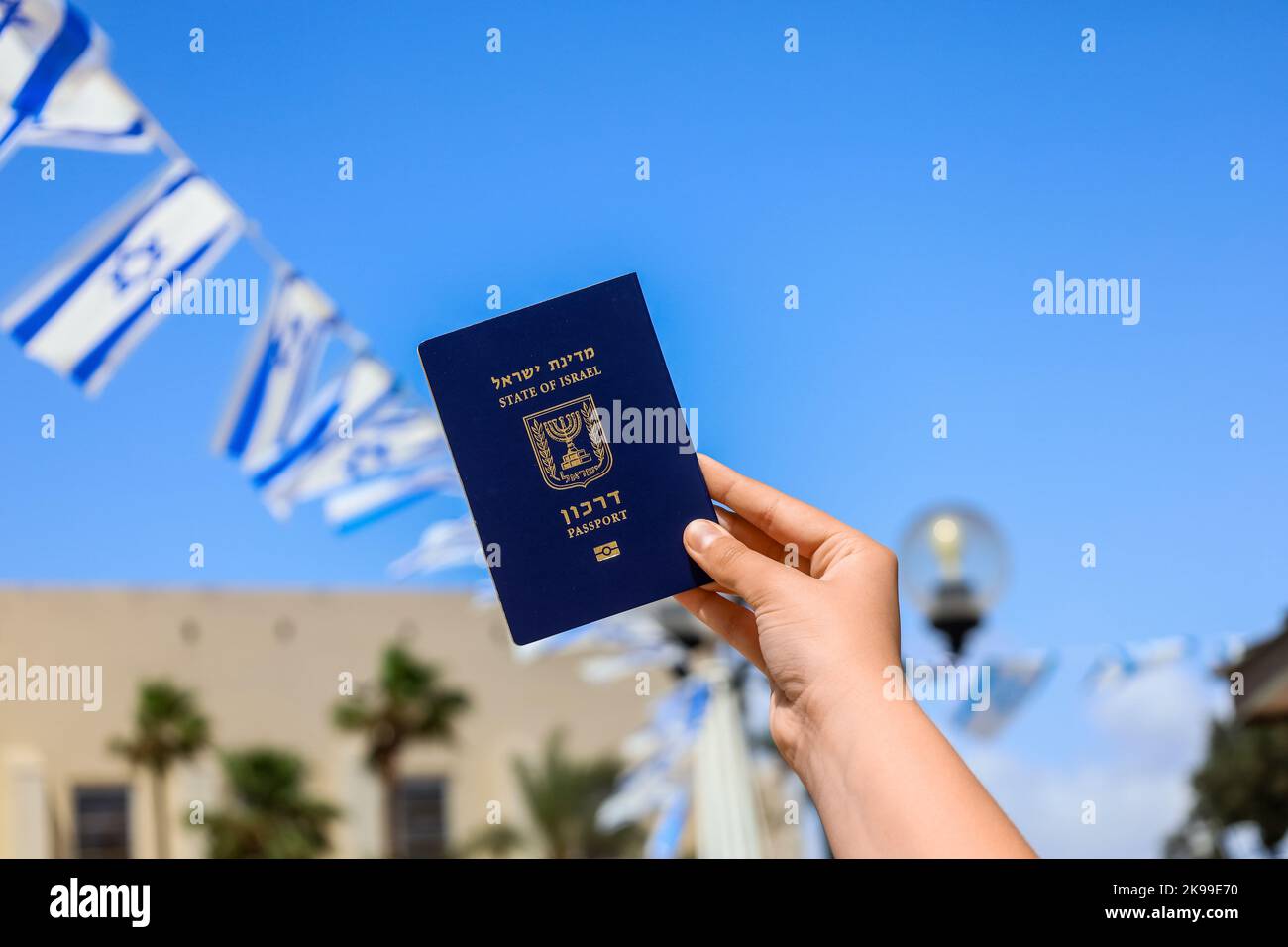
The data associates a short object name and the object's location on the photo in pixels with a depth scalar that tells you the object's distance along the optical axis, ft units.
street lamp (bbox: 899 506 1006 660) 14.15
